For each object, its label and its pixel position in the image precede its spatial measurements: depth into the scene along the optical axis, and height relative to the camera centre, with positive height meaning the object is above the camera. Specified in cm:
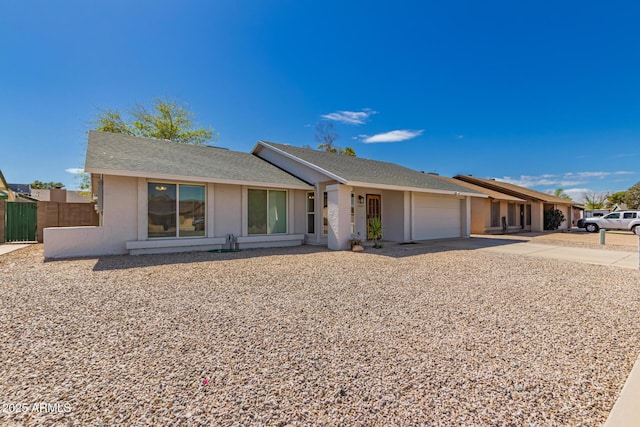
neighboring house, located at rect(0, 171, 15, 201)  1505 +161
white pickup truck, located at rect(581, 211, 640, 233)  2012 -51
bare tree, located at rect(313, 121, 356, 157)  3281 +868
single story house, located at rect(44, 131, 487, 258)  877 +59
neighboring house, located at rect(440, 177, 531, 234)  1947 +13
